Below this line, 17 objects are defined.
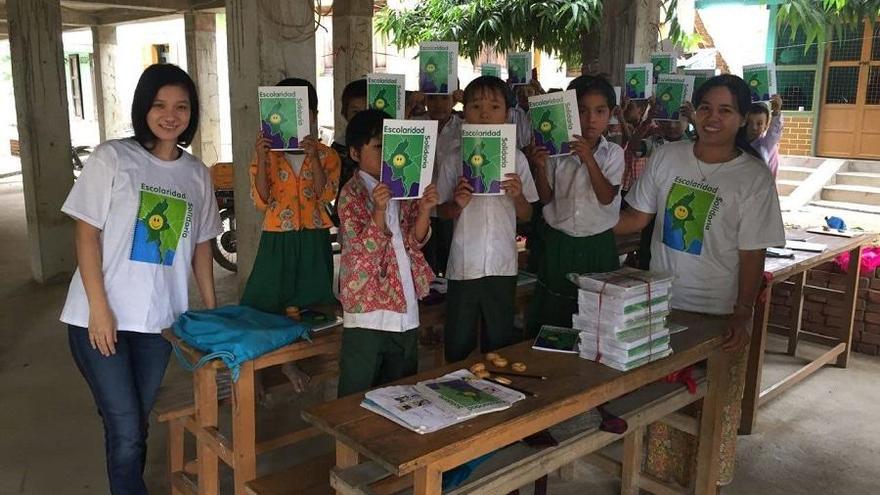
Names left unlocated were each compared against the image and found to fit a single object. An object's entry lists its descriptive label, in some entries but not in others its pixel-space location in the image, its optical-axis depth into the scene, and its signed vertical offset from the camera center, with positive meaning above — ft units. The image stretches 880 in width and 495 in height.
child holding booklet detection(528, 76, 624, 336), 9.22 -1.08
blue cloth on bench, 7.72 -2.37
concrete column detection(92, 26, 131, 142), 42.32 +1.75
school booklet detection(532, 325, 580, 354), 7.79 -2.39
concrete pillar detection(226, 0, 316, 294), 11.73 +1.06
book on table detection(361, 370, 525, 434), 5.98 -2.43
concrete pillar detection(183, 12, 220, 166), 35.96 +2.23
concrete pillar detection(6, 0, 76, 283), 20.07 -0.42
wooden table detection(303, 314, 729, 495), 5.60 -2.49
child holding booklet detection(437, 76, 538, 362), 8.69 -1.57
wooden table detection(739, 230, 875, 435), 12.13 -3.69
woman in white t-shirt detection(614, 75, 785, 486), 8.38 -1.08
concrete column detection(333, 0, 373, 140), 29.63 +3.28
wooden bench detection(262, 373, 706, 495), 6.43 -3.40
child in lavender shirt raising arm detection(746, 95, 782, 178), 14.11 -0.14
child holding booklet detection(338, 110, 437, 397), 7.57 -1.56
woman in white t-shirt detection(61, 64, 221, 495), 7.35 -1.44
